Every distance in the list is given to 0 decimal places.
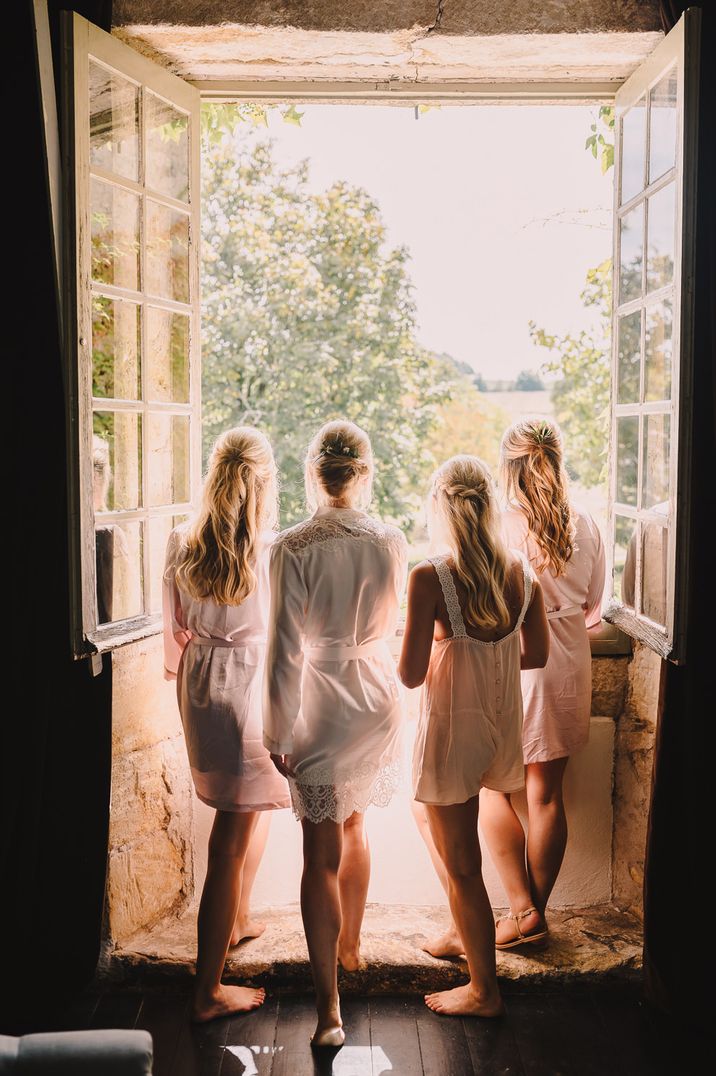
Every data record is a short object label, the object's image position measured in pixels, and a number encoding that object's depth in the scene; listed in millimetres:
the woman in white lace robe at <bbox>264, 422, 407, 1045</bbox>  2307
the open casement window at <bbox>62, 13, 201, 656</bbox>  2350
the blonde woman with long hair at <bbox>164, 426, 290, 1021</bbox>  2422
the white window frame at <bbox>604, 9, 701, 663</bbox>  2234
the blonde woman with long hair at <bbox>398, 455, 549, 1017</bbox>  2346
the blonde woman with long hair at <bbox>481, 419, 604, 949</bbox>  2707
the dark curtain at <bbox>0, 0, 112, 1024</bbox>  2297
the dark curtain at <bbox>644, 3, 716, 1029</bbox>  2252
